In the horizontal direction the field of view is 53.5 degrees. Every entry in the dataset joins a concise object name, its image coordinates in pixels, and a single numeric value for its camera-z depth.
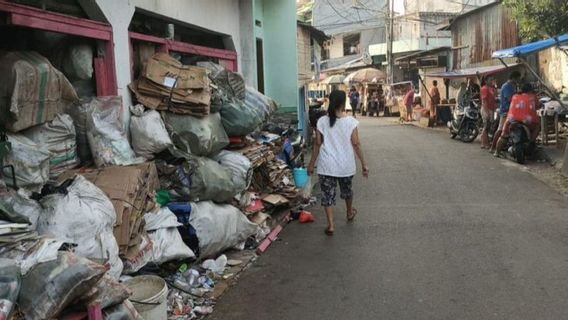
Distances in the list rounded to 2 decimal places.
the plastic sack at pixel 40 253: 3.00
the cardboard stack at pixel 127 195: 4.24
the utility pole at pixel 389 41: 31.47
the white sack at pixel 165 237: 4.78
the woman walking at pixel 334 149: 7.00
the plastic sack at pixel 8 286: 2.61
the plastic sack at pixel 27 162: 3.88
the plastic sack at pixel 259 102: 7.67
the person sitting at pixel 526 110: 11.97
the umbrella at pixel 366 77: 34.53
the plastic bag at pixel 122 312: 3.26
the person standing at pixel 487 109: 14.70
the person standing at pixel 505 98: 13.27
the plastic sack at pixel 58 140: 4.38
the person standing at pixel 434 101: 22.53
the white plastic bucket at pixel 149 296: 3.81
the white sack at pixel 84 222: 3.67
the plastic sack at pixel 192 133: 5.68
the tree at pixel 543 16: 11.73
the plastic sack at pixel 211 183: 5.45
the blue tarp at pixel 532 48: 11.30
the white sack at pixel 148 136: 5.31
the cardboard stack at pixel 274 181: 7.87
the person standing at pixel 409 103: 26.22
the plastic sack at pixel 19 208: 3.29
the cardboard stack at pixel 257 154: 7.05
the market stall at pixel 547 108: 11.40
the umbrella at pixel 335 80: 37.16
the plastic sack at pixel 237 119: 6.54
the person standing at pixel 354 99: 33.92
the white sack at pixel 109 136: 4.94
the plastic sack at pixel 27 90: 4.01
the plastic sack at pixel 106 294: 3.06
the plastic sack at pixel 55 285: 2.81
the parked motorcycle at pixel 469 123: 16.48
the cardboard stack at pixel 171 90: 5.78
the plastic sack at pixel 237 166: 6.25
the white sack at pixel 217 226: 5.37
